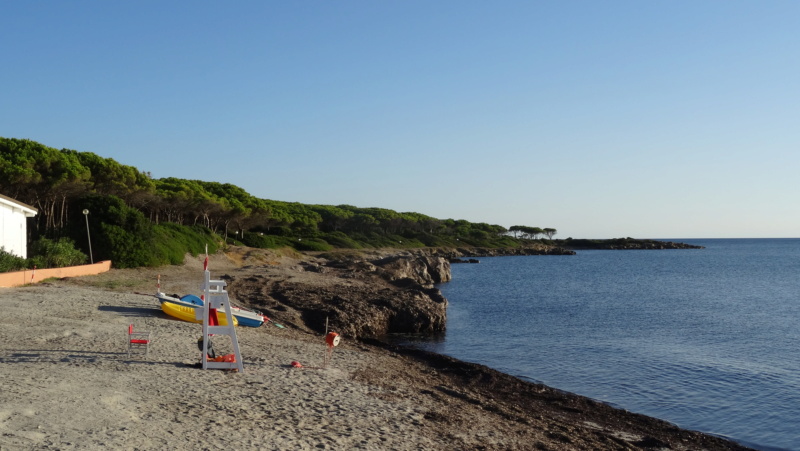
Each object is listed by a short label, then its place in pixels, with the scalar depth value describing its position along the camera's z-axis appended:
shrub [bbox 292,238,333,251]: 87.48
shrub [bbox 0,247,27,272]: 28.30
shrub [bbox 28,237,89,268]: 32.53
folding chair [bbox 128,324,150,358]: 15.25
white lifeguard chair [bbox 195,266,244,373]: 14.77
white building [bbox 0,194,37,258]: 31.45
